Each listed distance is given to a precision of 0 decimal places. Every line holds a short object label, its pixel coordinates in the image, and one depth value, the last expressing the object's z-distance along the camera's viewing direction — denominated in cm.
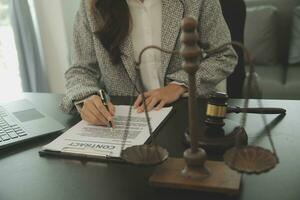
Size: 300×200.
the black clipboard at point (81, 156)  74
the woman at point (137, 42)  118
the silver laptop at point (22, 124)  90
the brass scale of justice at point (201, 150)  52
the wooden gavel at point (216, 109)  74
